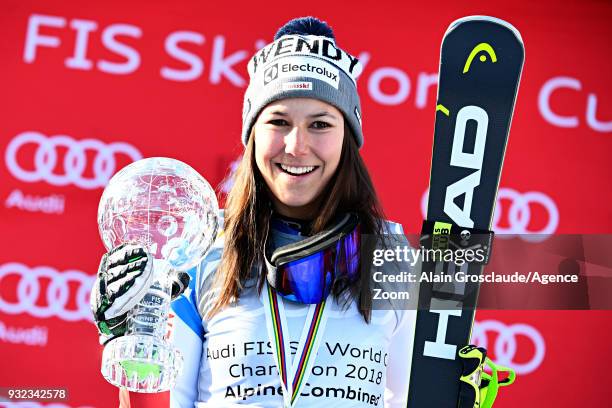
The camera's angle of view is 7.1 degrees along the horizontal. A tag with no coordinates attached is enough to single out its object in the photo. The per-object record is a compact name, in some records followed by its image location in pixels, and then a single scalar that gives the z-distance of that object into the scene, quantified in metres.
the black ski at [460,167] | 7.95
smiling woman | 7.74
